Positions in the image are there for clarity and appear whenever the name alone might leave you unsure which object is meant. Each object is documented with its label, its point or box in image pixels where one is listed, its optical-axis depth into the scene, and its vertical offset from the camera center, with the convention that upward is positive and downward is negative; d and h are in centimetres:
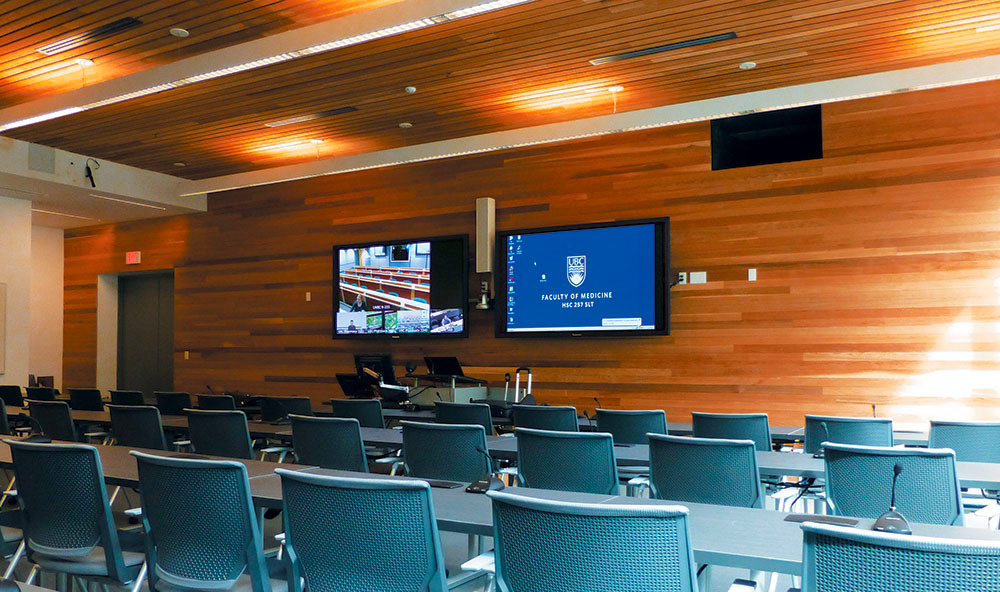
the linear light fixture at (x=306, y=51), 494 +193
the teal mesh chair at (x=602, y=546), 176 -49
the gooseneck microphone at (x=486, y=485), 281 -55
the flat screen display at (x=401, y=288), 985 +48
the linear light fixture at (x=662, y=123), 602 +175
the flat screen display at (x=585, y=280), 852 +50
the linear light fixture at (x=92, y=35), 632 +236
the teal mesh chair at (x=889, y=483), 306 -62
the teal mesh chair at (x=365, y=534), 212 -56
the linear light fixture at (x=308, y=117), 842 +224
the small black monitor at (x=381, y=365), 854 -40
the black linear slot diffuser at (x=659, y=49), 648 +228
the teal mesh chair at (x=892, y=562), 148 -45
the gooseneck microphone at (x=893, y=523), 207 -51
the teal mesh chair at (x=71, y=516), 274 -65
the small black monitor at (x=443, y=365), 833 -40
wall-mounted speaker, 955 +110
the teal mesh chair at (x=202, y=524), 246 -61
